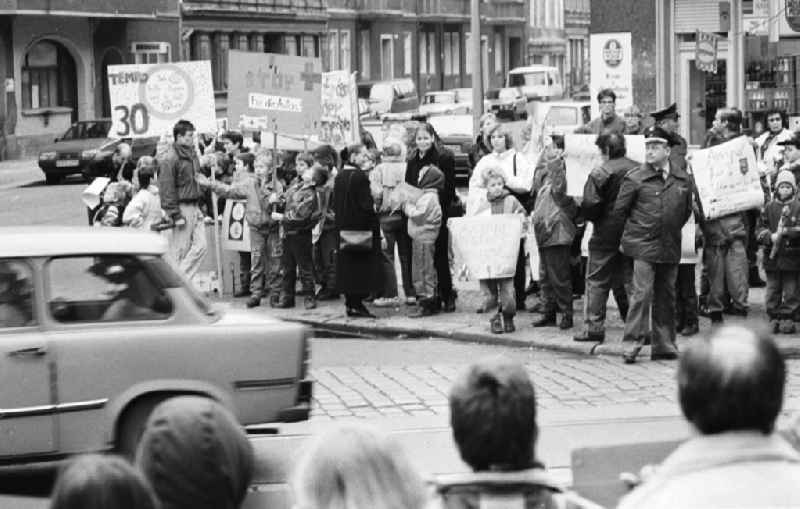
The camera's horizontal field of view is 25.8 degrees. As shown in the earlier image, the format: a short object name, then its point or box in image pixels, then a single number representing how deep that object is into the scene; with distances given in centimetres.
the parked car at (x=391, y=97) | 4788
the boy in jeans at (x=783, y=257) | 1426
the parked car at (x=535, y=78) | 5954
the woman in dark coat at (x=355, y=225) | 1630
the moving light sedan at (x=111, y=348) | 942
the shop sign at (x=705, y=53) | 2084
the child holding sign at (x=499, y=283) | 1506
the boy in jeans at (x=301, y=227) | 1709
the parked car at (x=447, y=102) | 4341
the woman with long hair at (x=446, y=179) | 1661
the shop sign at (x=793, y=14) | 2306
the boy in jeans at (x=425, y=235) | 1638
